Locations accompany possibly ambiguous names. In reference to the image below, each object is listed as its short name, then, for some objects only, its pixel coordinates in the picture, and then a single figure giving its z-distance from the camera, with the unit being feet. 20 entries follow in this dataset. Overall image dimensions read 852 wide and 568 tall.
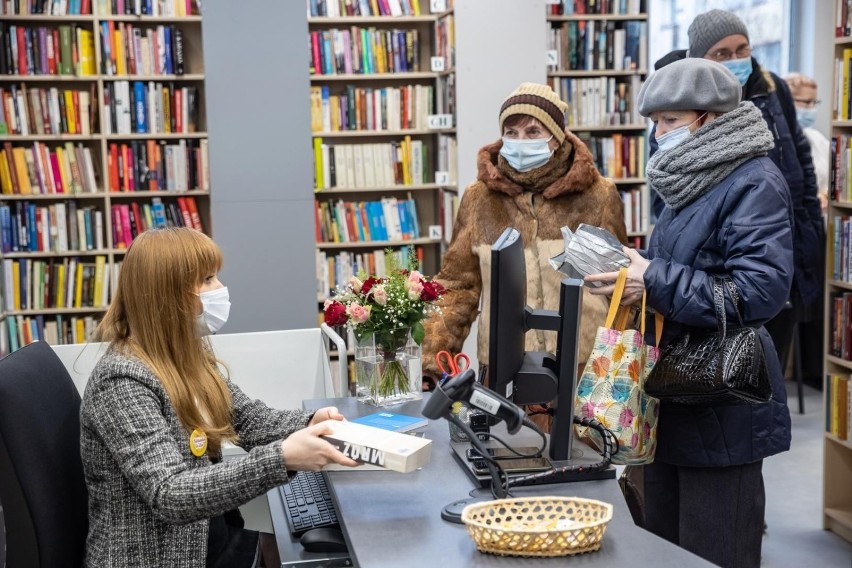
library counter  5.35
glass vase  8.73
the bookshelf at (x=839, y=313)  12.40
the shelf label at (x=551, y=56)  18.12
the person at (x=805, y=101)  18.85
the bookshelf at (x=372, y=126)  19.22
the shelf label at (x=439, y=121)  17.67
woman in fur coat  9.93
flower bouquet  8.61
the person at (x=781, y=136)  10.71
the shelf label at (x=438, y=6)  17.15
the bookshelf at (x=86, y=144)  18.26
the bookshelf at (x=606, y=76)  19.76
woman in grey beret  7.20
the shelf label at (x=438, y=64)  18.10
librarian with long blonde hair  5.92
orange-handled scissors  8.15
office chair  6.48
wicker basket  5.27
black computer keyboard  7.38
